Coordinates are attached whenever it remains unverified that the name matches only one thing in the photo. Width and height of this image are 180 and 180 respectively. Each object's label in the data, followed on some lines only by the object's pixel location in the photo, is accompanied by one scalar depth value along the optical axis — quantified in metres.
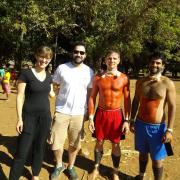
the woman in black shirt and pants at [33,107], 2.66
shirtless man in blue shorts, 2.72
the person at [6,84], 8.01
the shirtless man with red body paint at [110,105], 2.92
